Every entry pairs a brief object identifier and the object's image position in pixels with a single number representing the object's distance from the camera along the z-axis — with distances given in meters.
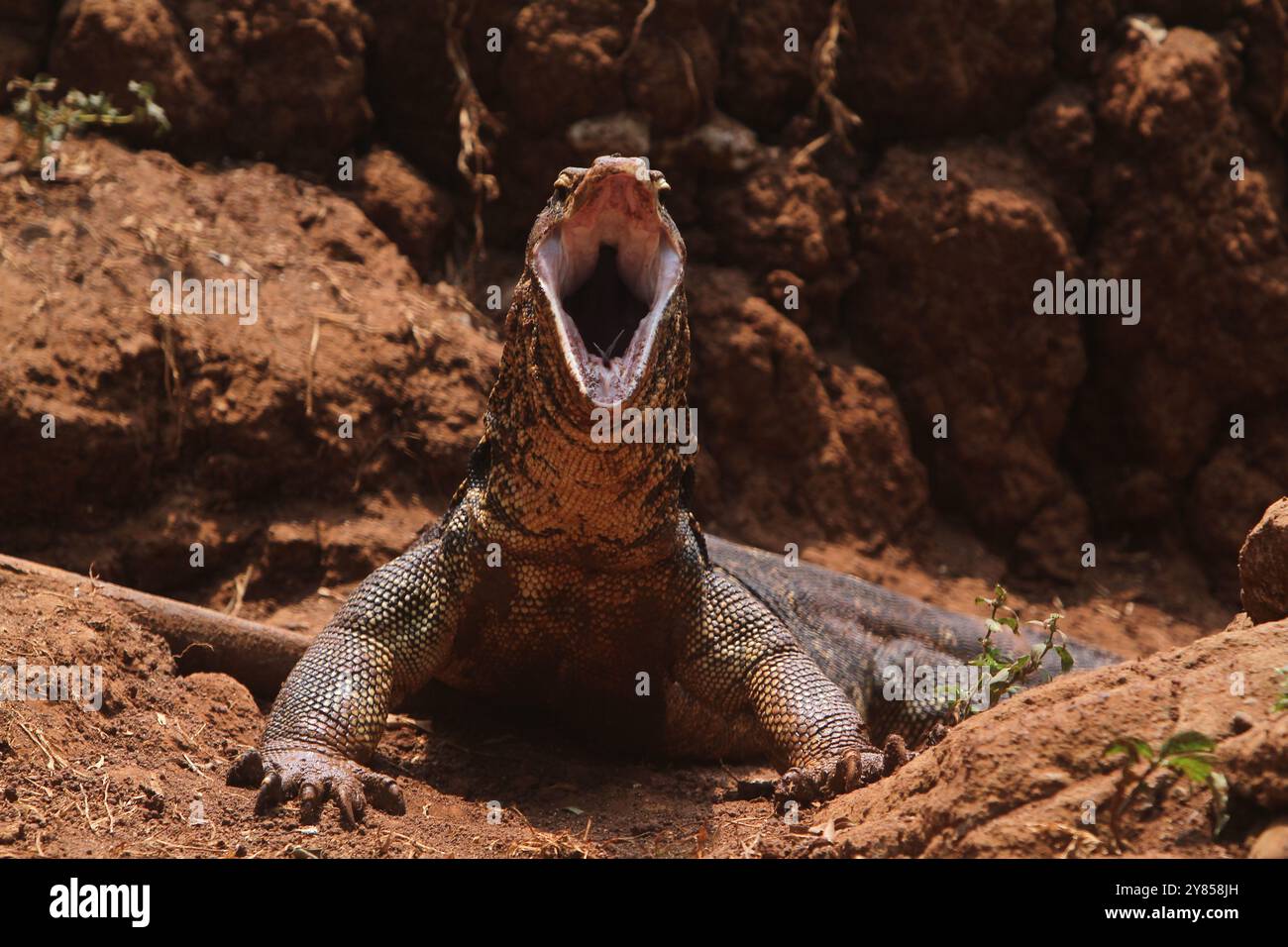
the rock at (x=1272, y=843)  2.70
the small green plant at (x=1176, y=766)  2.80
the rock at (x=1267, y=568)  3.93
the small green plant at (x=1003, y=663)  4.46
